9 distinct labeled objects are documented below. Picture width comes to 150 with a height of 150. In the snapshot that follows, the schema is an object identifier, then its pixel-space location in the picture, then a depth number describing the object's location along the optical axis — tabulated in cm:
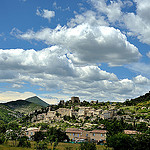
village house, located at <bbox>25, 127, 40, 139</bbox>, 11681
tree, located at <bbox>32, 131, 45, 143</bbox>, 8941
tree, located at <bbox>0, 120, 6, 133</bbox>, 10124
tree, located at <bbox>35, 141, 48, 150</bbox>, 5625
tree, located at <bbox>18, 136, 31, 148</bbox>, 6738
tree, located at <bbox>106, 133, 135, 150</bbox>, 5797
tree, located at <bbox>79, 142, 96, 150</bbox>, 5174
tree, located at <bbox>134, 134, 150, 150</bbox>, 5558
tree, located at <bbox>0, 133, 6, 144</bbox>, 7201
